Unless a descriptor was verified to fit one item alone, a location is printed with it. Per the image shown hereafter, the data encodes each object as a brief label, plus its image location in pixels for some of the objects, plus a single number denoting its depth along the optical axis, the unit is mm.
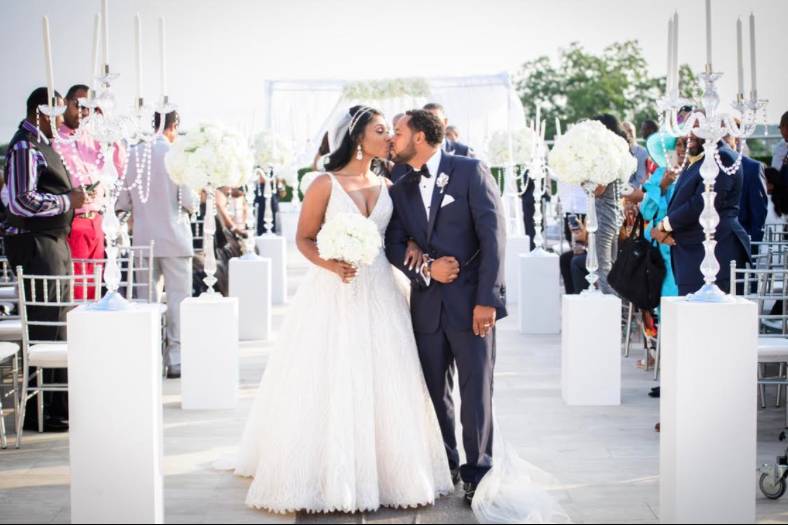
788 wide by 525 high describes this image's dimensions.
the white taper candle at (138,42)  5423
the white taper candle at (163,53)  5652
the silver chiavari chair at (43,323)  6492
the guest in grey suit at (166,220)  8555
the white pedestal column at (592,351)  7711
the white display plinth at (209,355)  7668
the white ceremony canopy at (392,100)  21156
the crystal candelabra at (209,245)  8031
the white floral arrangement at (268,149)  13766
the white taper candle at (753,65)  5024
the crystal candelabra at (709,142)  4660
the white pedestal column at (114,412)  4441
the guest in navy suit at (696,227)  6848
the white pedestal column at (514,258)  13000
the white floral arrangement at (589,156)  7730
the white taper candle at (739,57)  4883
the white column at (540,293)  11078
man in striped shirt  6871
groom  5094
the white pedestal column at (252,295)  10773
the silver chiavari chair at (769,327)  6324
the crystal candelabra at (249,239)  11047
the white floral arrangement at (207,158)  7582
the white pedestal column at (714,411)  4480
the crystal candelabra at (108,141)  4652
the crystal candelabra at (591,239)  7953
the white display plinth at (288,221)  22297
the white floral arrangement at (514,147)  13039
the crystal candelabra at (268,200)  12719
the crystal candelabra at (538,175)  11391
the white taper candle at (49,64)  4840
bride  4980
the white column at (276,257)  13422
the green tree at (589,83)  43781
